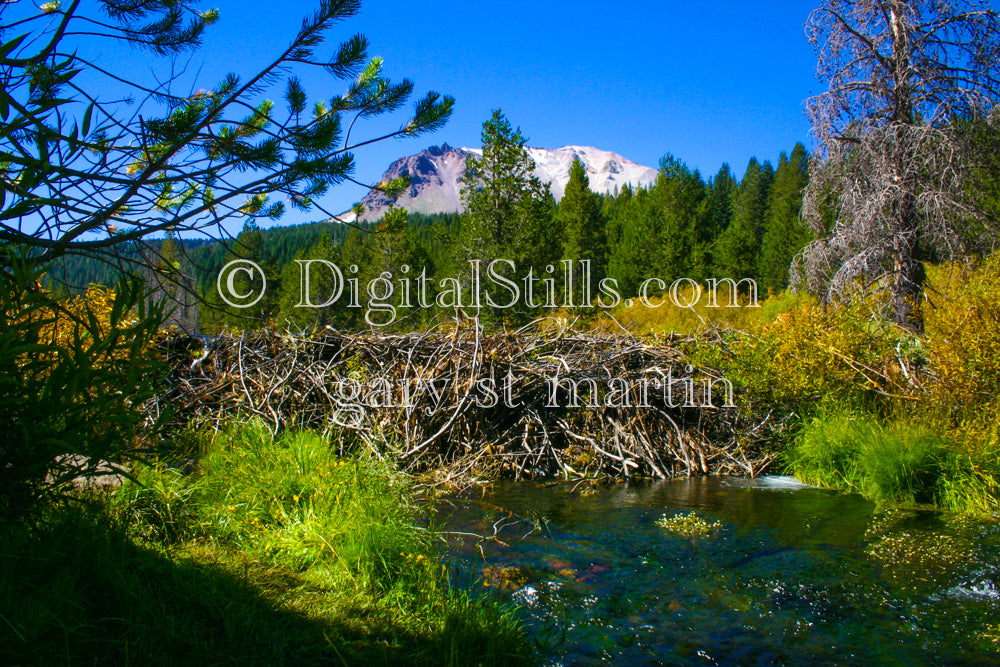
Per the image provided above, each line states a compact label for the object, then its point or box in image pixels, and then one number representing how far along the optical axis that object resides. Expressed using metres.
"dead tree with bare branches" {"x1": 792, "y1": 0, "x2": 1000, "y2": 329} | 9.57
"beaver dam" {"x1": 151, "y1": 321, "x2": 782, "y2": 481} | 6.55
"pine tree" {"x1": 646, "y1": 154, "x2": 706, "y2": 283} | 36.06
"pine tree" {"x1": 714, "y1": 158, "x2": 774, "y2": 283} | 36.44
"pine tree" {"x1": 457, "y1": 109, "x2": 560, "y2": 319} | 20.31
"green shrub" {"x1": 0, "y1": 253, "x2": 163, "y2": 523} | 1.95
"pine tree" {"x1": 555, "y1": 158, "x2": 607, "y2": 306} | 44.59
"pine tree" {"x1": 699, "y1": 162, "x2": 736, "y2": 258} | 53.94
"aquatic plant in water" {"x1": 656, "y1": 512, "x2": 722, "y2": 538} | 4.60
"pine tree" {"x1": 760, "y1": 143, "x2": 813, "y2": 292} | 38.09
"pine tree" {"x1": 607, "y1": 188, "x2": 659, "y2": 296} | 37.81
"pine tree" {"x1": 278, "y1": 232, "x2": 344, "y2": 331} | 34.19
